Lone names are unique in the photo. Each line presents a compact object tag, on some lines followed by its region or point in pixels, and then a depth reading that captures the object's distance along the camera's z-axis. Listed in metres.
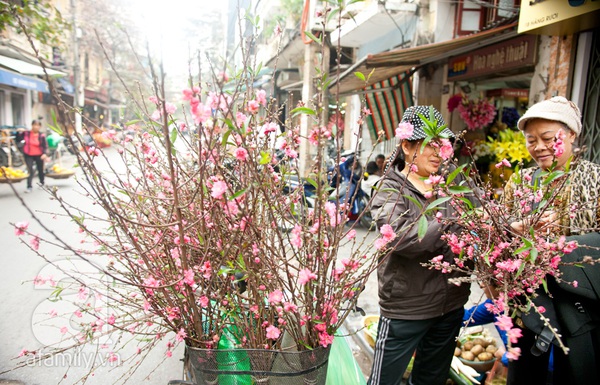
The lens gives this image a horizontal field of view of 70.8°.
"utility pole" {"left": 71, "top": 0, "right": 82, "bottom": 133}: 19.27
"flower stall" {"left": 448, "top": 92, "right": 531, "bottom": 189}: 4.49
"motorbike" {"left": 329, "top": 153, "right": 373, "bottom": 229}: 7.24
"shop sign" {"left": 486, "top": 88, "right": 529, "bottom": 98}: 8.31
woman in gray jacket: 1.97
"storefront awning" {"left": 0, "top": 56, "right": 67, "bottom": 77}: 11.38
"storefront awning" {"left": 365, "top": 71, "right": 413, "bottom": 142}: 7.11
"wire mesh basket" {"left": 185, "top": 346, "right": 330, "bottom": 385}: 1.35
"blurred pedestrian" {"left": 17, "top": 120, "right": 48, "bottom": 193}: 9.98
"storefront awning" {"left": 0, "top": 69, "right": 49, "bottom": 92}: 13.52
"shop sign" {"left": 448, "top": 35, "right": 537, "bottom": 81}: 4.83
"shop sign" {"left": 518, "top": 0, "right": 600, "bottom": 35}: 3.36
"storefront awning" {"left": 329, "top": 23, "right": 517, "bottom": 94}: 4.66
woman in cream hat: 1.67
